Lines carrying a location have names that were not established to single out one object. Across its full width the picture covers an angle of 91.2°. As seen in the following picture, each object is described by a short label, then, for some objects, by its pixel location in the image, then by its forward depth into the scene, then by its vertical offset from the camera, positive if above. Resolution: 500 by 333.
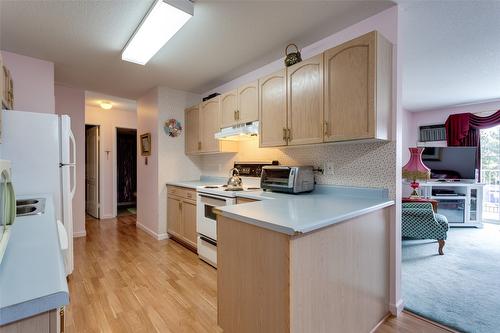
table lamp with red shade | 3.56 -0.10
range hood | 2.70 +0.35
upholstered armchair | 3.12 -0.81
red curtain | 4.83 +0.66
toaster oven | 2.27 -0.16
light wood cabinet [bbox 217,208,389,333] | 1.21 -0.66
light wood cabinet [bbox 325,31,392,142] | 1.74 +0.55
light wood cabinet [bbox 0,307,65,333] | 0.52 -0.36
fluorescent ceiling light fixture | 1.81 +1.13
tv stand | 4.59 -0.77
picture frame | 4.00 +0.30
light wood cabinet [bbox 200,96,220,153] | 3.32 +0.53
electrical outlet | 2.35 -0.06
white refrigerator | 2.08 +0.07
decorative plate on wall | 3.84 +0.55
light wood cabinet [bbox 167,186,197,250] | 3.20 -0.74
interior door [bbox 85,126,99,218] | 5.23 -0.21
